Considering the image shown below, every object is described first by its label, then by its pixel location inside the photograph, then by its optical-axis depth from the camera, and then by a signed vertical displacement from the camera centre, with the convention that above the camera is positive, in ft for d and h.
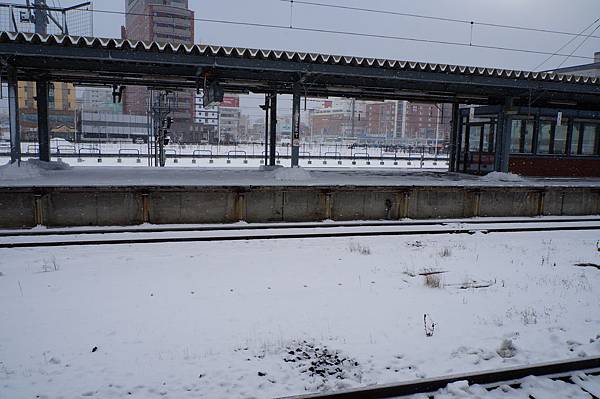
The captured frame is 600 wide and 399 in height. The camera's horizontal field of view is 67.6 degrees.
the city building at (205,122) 329.93 +14.45
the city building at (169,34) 333.01 +80.25
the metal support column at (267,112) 67.97 +4.54
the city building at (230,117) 396.47 +22.00
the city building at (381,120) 415.85 +23.26
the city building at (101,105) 324.60 +25.26
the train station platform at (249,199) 37.04 -5.30
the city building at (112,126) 254.88 +6.84
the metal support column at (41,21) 62.18 +16.02
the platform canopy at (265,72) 41.93 +7.72
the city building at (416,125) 374.63 +18.10
